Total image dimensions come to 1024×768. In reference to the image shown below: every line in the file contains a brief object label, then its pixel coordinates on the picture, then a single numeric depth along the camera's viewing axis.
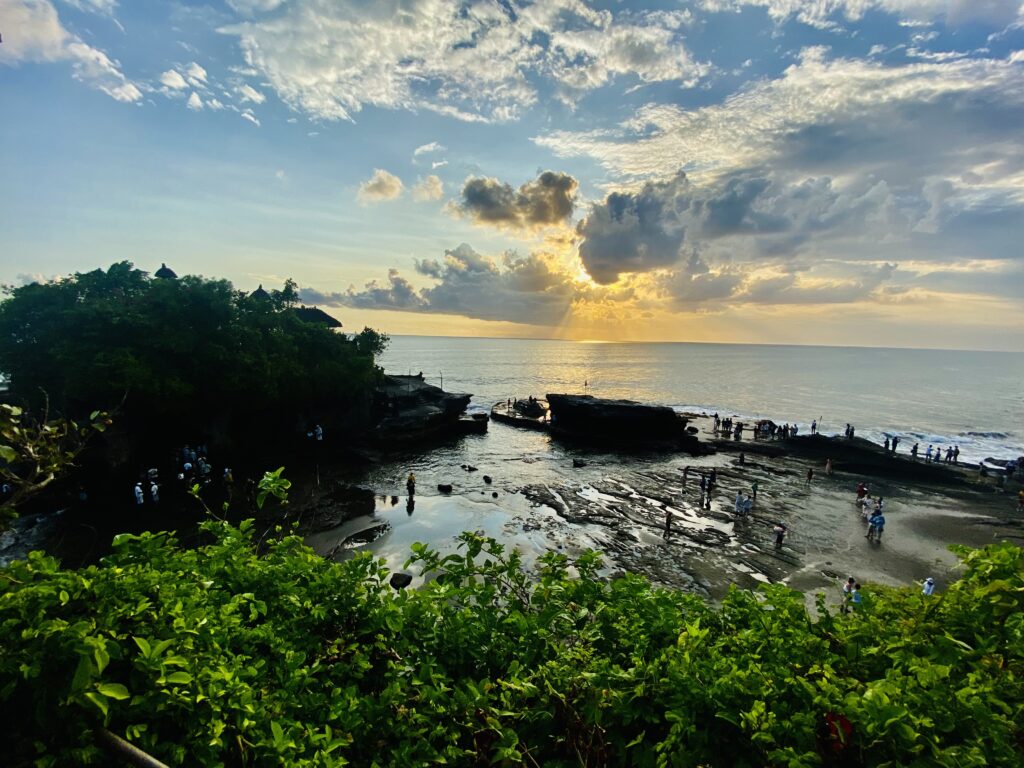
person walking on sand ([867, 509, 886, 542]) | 24.66
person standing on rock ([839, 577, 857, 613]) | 17.86
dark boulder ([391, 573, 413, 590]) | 17.00
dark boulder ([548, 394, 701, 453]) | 45.66
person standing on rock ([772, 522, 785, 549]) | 22.97
